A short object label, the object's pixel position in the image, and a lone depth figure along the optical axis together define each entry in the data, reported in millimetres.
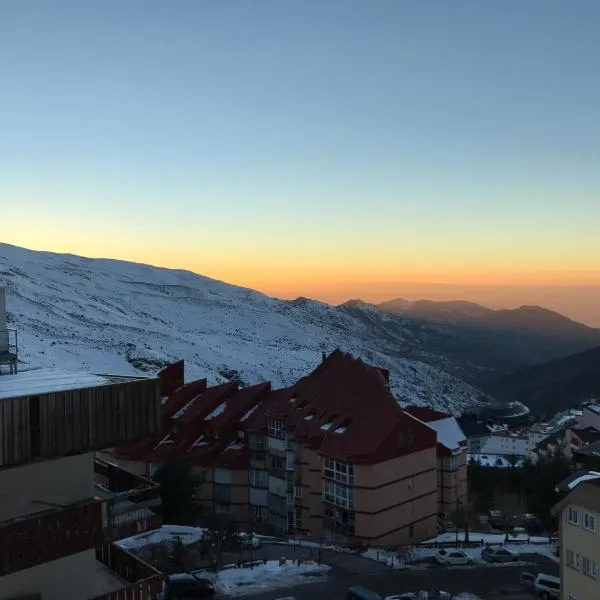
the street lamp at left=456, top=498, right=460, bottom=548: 44500
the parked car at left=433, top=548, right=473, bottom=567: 35062
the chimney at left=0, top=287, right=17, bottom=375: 13680
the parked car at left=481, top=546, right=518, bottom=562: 35562
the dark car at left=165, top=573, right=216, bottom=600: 29453
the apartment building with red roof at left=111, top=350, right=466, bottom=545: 41719
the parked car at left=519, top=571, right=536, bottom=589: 31716
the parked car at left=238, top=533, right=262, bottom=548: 38256
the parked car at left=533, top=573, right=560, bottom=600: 29281
